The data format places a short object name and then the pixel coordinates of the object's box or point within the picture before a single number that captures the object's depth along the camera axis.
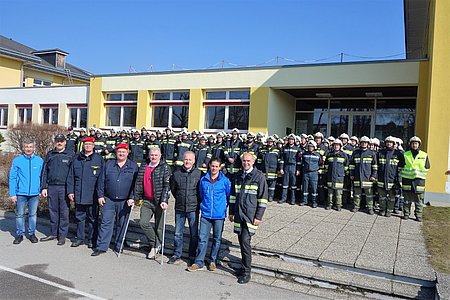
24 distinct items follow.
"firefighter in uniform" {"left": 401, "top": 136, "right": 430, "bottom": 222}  8.45
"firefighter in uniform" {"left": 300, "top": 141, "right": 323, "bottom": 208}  9.77
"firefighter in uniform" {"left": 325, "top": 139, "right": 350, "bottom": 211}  9.44
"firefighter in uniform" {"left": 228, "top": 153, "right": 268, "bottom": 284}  5.32
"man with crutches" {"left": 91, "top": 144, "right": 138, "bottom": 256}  6.34
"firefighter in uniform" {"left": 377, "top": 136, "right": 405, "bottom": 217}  8.88
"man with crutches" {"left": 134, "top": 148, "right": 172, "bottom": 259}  6.05
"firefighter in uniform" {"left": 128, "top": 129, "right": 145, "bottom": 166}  13.01
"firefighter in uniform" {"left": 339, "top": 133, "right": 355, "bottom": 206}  9.84
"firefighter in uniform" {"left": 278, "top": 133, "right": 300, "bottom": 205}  10.17
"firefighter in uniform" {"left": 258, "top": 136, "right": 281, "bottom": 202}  10.27
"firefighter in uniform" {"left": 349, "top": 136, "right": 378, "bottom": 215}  9.11
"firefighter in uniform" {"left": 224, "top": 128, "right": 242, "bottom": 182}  10.57
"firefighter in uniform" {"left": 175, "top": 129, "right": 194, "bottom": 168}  11.93
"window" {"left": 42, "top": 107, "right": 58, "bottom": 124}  22.34
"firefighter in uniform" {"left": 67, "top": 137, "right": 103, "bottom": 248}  6.67
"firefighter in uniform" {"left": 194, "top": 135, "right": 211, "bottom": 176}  11.43
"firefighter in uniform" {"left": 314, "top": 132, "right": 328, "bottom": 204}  10.08
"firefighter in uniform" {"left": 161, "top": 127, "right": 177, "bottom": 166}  12.38
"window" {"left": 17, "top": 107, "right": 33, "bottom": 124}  23.33
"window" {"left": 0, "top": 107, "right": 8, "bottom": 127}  24.56
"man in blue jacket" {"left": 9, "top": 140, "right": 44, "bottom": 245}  6.80
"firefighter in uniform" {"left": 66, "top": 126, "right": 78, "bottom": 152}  14.98
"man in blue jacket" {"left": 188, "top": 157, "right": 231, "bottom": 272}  5.67
